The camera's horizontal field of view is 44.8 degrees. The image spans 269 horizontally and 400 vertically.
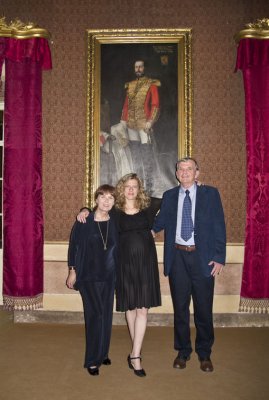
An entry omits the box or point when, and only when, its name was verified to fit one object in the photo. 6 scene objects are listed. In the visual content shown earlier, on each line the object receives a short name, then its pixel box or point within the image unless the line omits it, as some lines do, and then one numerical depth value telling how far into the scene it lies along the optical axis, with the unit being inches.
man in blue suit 97.0
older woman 92.3
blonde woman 92.3
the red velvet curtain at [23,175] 133.1
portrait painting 137.2
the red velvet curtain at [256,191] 131.6
